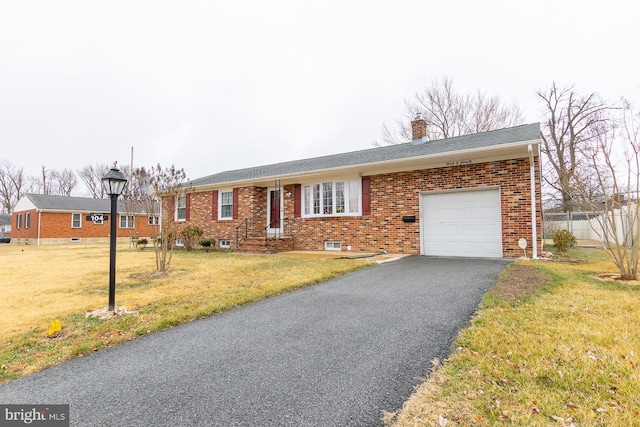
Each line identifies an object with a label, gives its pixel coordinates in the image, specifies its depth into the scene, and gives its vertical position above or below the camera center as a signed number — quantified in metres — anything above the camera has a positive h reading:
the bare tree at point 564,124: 18.98 +6.56
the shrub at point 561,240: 10.18 -0.59
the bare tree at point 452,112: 20.64 +7.82
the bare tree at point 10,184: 40.03 +5.66
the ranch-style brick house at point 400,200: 8.69 +0.84
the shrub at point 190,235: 14.21 -0.50
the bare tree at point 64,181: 43.75 +6.47
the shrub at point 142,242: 16.72 -0.96
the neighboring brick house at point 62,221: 24.28 +0.36
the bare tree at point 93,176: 44.41 +7.28
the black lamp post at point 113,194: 4.28 +0.48
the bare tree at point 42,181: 41.97 +6.20
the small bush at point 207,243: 13.88 -0.85
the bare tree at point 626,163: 5.44 +1.12
